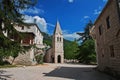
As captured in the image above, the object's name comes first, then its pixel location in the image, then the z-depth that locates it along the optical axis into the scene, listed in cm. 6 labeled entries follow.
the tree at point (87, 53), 1949
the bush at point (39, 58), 1927
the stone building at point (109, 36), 647
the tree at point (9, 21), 581
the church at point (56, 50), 2726
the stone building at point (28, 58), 1646
